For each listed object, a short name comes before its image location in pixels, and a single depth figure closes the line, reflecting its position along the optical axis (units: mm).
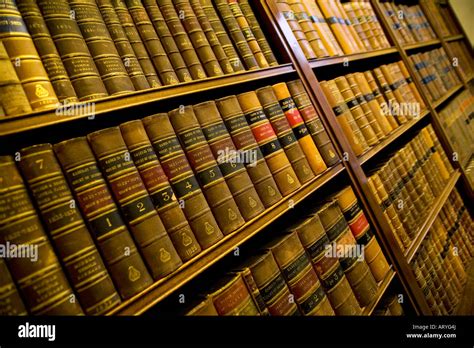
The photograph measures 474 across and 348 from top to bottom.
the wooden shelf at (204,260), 599
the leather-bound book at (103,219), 604
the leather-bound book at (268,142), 927
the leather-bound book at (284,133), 983
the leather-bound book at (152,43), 821
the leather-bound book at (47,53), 645
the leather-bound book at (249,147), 876
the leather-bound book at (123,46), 757
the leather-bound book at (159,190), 689
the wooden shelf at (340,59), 1217
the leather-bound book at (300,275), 867
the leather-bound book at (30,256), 516
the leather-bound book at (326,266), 946
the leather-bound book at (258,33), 1092
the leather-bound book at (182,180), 728
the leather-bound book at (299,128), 1044
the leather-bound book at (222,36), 973
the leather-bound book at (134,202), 645
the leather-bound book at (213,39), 947
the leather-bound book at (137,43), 794
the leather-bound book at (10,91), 573
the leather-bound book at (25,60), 604
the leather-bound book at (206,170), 774
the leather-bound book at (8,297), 496
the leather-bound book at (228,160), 819
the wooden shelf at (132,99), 548
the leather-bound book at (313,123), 1086
